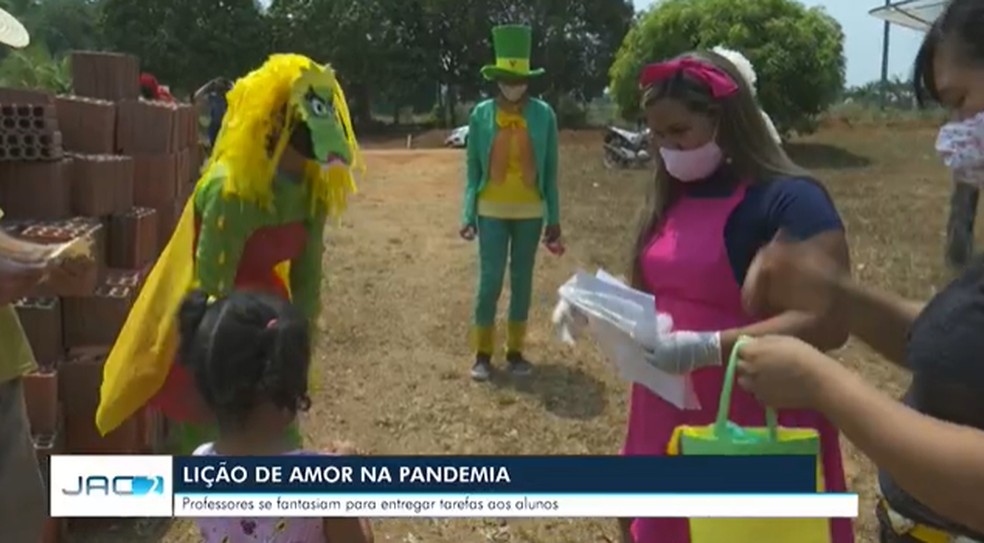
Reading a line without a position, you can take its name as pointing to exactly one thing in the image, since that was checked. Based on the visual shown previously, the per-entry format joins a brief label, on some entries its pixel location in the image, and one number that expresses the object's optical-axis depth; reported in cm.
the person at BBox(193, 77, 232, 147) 1202
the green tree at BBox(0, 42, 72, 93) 927
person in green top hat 504
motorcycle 1752
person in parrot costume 271
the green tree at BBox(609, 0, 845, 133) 1917
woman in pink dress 203
